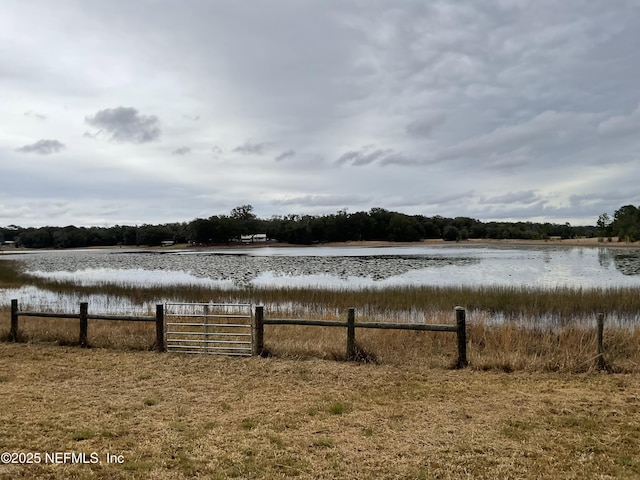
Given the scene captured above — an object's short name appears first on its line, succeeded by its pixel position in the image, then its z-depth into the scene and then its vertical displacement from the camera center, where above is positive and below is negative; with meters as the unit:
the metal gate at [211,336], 10.23 -2.62
